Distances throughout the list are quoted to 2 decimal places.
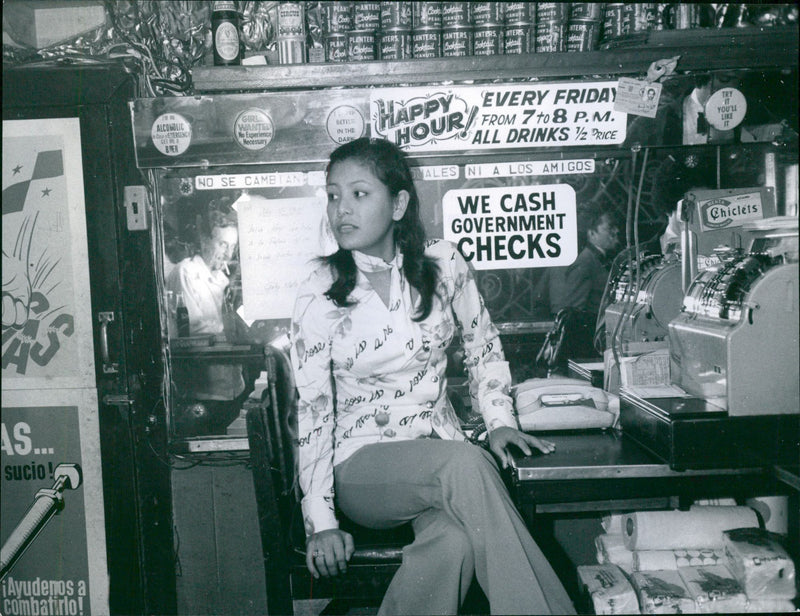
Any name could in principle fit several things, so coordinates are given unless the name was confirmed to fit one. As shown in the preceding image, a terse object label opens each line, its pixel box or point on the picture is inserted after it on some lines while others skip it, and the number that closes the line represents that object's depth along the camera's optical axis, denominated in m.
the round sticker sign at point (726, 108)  2.83
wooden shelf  2.78
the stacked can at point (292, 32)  2.83
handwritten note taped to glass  2.98
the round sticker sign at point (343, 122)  2.84
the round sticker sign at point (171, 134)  2.85
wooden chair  2.13
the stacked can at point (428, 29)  2.84
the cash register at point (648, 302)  2.66
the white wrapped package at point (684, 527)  2.55
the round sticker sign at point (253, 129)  2.84
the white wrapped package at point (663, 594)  2.36
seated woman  1.98
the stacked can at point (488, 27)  2.83
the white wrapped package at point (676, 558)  2.51
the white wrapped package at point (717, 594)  2.34
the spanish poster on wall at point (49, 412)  2.88
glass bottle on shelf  2.81
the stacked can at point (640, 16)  2.83
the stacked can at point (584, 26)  2.81
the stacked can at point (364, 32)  2.87
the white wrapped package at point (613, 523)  2.79
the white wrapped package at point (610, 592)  2.39
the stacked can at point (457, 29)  2.83
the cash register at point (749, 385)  2.05
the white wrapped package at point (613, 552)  2.62
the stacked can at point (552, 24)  2.81
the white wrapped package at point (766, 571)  2.31
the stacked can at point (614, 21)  2.84
